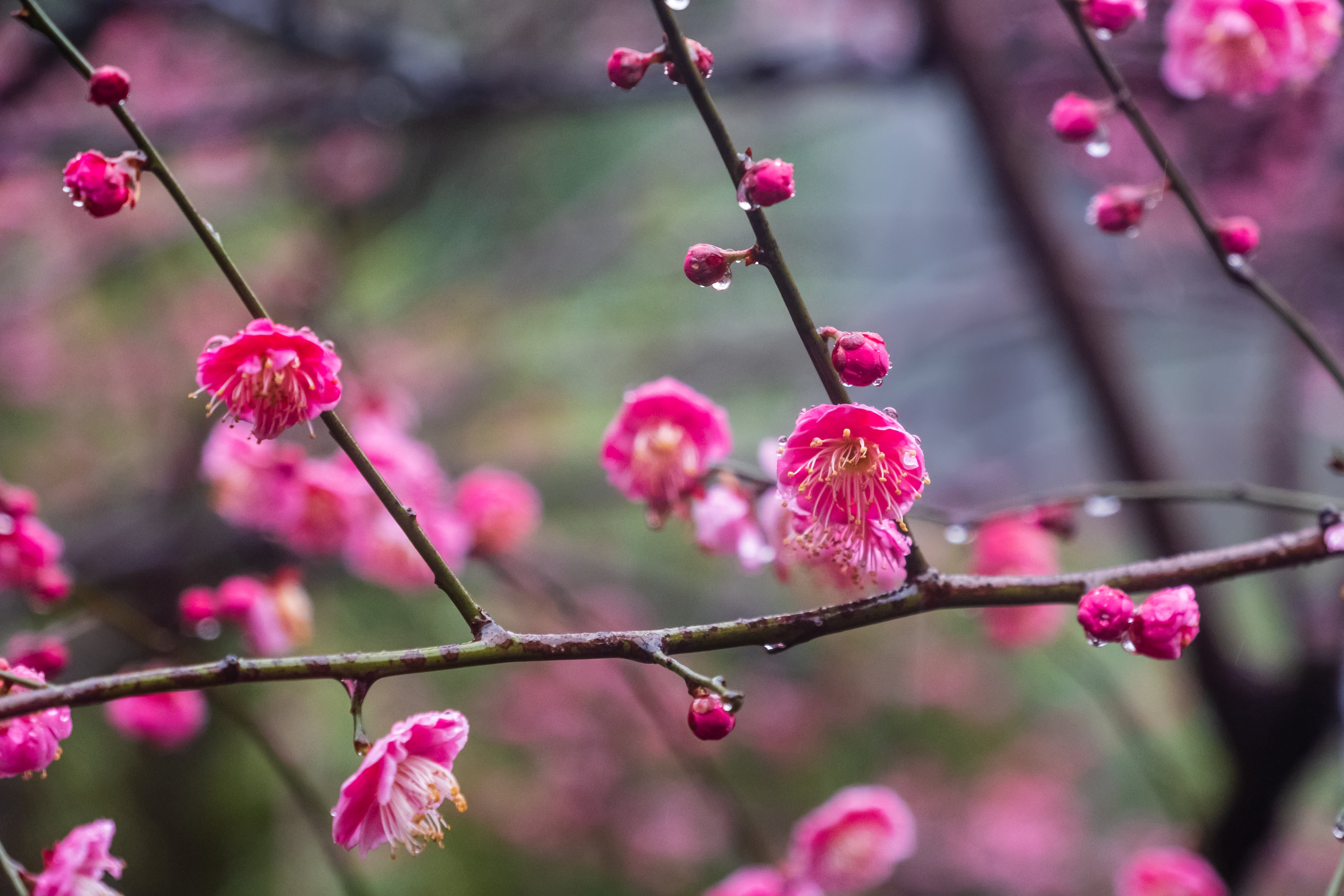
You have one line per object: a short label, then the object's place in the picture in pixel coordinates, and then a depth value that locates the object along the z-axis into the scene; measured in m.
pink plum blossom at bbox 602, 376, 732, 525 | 0.67
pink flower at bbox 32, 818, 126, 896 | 0.62
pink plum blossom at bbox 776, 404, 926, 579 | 0.61
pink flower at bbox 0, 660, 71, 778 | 0.61
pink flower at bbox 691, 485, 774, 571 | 0.68
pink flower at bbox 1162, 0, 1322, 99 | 0.69
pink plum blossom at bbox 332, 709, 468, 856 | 0.61
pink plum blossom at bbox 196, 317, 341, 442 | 0.62
